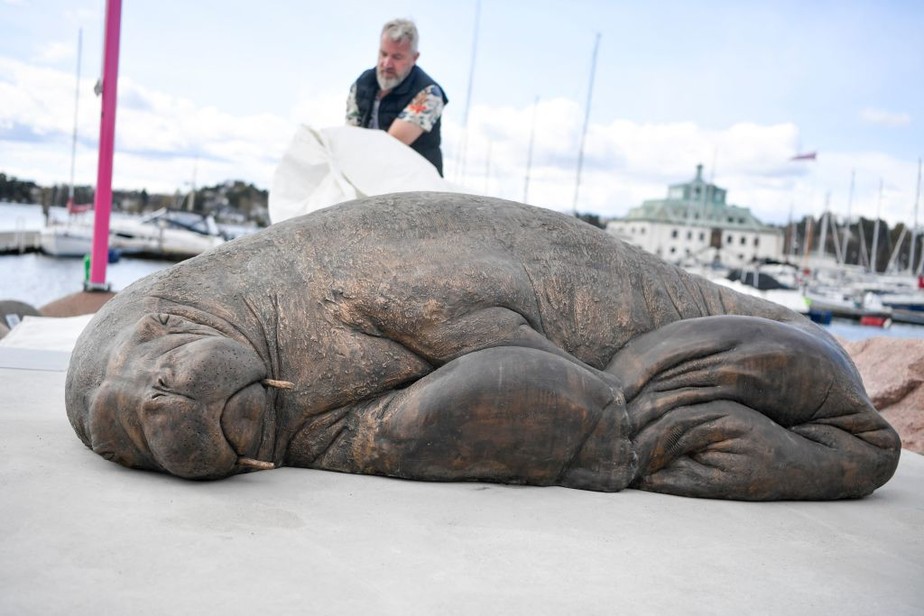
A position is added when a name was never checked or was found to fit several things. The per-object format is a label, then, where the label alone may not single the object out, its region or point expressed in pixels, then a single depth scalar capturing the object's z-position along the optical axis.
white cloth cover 6.36
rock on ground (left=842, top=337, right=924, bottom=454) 6.10
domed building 92.25
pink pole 9.52
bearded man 6.23
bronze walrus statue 3.30
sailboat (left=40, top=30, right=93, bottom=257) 41.88
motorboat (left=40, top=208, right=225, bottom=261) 42.41
